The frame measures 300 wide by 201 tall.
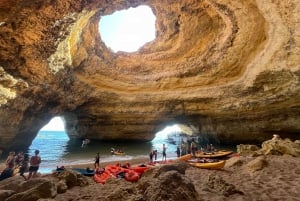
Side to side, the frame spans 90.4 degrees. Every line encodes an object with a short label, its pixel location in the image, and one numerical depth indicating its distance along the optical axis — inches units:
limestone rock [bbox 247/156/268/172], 216.6
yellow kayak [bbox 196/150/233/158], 377.4
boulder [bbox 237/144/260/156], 387.9
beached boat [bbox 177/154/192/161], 342.1
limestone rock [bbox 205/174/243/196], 145.0
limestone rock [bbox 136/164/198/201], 110.0
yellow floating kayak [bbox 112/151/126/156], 481.7
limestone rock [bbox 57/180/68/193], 164.6
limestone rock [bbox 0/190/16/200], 141.7
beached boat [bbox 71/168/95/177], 248.4
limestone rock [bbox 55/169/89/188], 185.4
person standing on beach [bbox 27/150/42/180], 224.3
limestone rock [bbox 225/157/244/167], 255.8
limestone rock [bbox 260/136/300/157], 321.3
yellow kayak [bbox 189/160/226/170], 250.4
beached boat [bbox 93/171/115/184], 216.7
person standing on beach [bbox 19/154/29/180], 225.6
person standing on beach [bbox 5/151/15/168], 213.6
